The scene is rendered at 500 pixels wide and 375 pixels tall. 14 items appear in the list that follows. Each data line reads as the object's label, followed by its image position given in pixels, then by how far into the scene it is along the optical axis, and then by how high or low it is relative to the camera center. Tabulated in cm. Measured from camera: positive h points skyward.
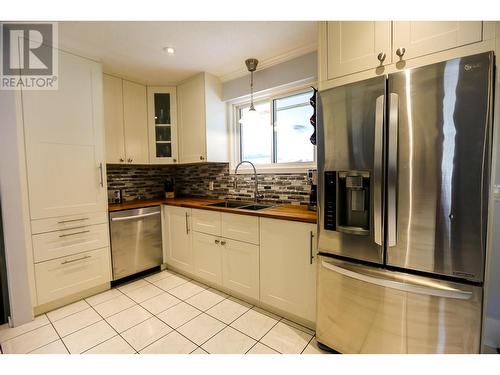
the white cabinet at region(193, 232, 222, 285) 223 -85
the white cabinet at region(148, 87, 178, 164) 291 +64
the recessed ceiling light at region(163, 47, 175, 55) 207 +114
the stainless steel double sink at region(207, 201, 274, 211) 245 -36
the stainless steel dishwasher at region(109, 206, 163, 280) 237 -73
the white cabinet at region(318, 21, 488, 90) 106 +67
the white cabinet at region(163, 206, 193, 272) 250 -73
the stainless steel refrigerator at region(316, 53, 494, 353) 102 -17
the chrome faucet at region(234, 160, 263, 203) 256 -17
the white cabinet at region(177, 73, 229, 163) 264 +64
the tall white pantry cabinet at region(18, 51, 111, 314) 187 -8
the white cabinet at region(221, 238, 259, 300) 197 -85
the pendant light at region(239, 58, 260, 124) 216 +90
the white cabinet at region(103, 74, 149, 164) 256 +63
